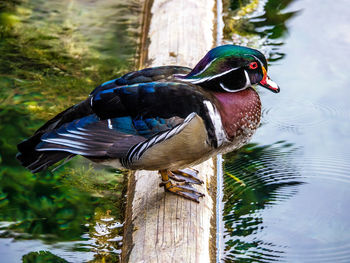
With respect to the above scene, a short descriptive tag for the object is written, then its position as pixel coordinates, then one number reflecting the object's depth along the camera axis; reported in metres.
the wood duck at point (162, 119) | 5.51
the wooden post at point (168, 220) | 5.33
